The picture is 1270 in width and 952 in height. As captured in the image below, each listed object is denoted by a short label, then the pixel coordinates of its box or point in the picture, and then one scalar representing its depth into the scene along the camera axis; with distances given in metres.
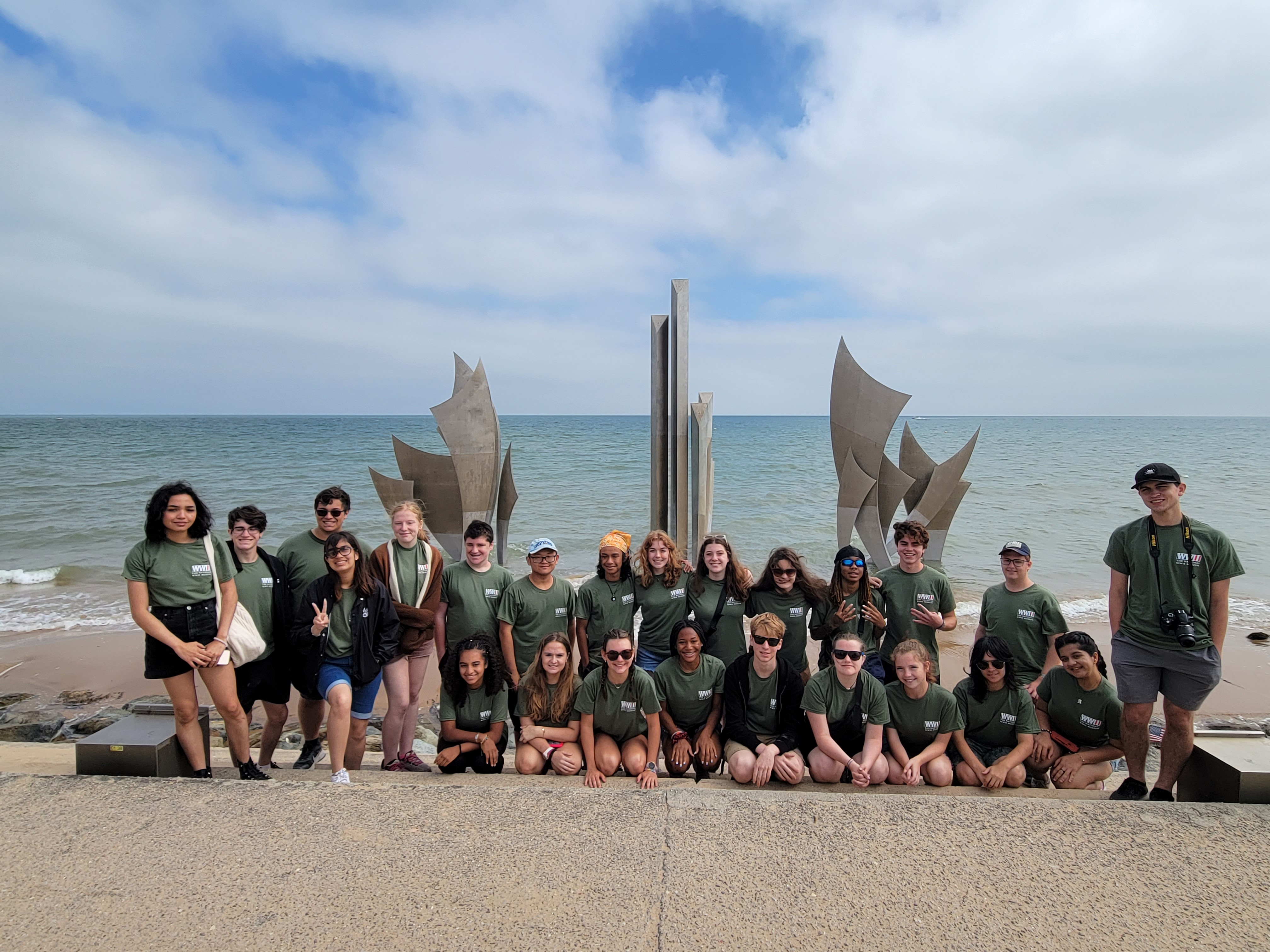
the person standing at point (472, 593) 3.58
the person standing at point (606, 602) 3.62
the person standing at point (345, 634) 3.09
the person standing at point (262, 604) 3.19
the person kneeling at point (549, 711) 3.14
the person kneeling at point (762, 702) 3.08
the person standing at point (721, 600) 3.61
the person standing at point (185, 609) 2.79
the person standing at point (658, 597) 3.64
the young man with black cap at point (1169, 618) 2.83
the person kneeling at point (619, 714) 3.07
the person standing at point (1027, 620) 3.36
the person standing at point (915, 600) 3.55
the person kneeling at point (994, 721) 3.02
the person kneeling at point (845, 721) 2.95
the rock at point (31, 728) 4.64
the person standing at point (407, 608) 3.35
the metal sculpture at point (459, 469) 7.35
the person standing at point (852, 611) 3.50
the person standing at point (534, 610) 3.55
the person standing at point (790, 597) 3.54
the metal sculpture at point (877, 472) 7.15
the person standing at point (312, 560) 3.45
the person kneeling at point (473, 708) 3.16
